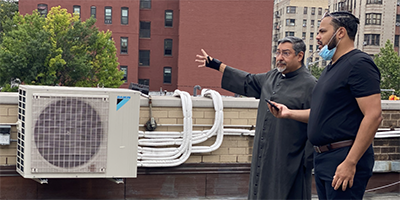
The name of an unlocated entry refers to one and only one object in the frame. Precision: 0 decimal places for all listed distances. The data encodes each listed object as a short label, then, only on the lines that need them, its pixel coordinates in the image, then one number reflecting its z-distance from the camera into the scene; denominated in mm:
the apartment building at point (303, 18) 102188
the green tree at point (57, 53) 37562
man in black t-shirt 3006
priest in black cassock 4105
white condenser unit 5082
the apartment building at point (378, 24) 67125
